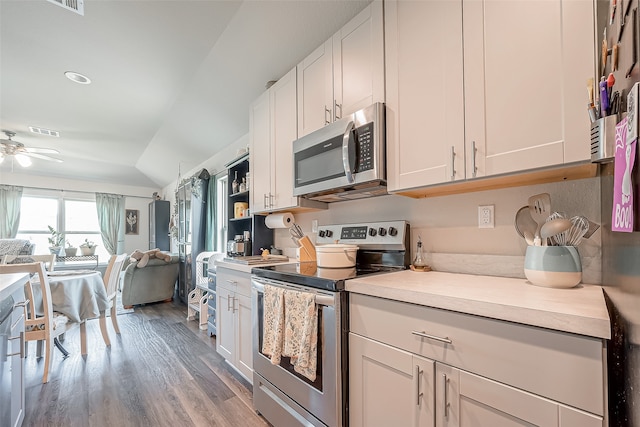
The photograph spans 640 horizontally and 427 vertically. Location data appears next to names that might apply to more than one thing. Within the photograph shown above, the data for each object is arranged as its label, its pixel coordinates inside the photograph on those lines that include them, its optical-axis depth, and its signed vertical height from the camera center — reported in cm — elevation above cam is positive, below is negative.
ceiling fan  372 +95
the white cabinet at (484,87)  94 +53
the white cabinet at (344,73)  152 +90
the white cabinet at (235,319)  200 -81
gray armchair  431 -106
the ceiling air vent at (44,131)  397 +129
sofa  454 -48
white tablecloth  249 -73
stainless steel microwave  148 +35
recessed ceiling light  261 +138
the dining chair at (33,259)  339 -51
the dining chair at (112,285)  288 -74
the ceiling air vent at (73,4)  169 +134
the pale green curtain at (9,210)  555 +17
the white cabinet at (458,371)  71 -49
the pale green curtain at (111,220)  666 -5
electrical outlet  135 +0
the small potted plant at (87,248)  617 -68
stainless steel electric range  125 -54
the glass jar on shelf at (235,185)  300 +36
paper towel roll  240 -2
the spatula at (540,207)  117 +4
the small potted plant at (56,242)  587 -52
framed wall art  707 -8
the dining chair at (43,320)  216 -85
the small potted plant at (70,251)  591 -71
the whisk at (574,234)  104 -7
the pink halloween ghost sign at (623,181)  50 +7
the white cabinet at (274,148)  211 +58
